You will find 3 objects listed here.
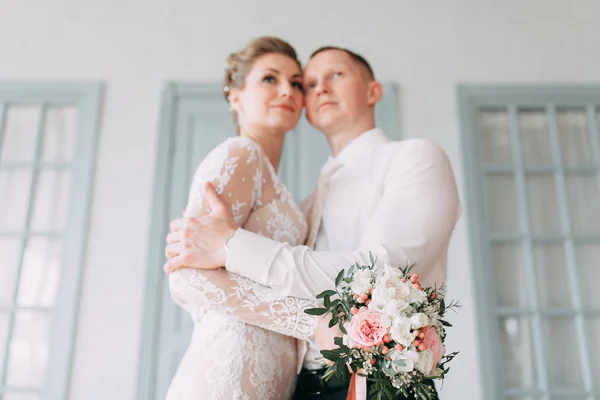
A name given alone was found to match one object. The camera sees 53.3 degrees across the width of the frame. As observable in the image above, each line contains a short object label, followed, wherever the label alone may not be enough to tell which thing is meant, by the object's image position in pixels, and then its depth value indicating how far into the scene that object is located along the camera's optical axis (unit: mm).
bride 1437
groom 1451
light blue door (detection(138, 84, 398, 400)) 3148
